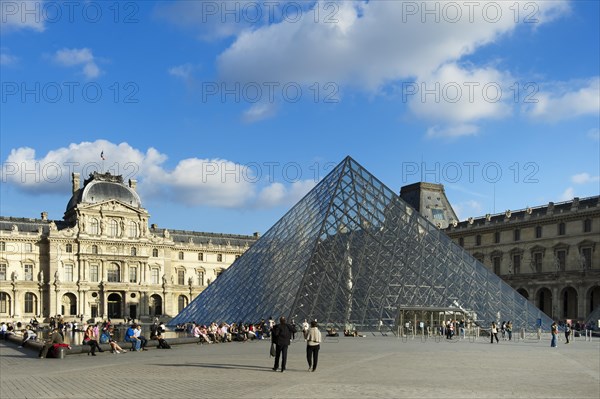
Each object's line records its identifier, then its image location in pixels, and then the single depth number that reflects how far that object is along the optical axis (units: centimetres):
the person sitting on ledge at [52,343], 1892
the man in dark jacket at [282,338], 1422
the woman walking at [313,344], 1416
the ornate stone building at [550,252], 5209
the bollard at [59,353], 1883
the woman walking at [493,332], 2623
